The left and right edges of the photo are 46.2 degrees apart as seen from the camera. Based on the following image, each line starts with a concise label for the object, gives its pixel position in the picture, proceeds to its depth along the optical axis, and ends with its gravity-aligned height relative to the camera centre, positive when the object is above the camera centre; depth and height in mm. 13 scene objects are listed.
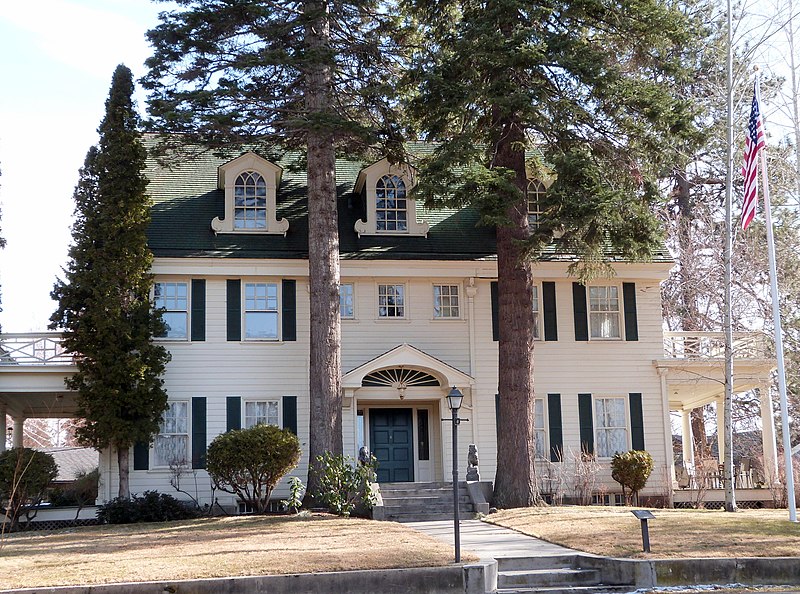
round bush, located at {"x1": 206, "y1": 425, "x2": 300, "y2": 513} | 20875 -534
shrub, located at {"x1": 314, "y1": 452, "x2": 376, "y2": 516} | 19188 -1091
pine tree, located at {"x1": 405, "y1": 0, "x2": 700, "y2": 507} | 19438 +6455
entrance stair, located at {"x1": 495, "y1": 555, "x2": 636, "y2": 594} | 12703 -2127
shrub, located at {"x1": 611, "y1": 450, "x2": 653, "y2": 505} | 23500 -1130
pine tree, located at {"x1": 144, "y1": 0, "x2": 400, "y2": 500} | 20484 +7688
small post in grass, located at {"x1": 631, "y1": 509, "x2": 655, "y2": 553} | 13375 -1361
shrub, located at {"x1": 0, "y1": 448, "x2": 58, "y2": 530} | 20766 -818
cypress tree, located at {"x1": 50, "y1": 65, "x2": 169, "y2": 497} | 21703 +3099
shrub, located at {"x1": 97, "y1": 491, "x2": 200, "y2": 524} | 21047 -1627
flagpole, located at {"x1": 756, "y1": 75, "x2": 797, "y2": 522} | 16625 +1118
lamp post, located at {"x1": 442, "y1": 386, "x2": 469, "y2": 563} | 12999 +333
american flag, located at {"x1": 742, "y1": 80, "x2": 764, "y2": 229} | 17484 +4855
